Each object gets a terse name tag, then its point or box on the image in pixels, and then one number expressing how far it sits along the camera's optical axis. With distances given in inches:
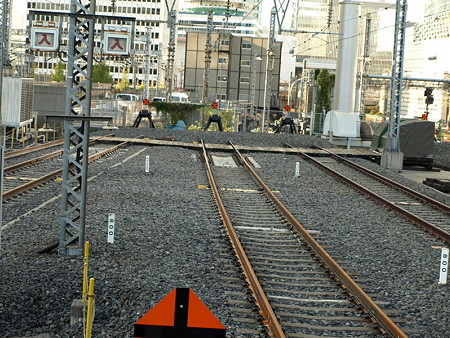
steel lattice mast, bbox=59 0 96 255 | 410.3
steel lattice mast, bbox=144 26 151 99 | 2578.7
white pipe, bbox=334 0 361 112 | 1941.4
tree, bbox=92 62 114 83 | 4030.5
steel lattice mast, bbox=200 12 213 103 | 2071.1
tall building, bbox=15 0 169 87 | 4205.2
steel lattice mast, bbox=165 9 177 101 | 1667.1
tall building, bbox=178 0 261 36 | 5157.5
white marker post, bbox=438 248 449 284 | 386.4
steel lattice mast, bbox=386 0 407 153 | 1076.5
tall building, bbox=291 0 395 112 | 6934.6
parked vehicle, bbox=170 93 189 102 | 2810.8
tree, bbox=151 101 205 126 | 2044.8
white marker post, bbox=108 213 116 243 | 436.7
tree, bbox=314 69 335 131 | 2273.6
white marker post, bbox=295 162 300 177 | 922.1
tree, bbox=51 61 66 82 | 4030.5
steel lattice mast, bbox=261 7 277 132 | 1805.1
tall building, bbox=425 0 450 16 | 5457.7
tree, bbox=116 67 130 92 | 4451.3
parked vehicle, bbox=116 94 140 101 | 2985.5
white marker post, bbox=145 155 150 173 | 868.1
